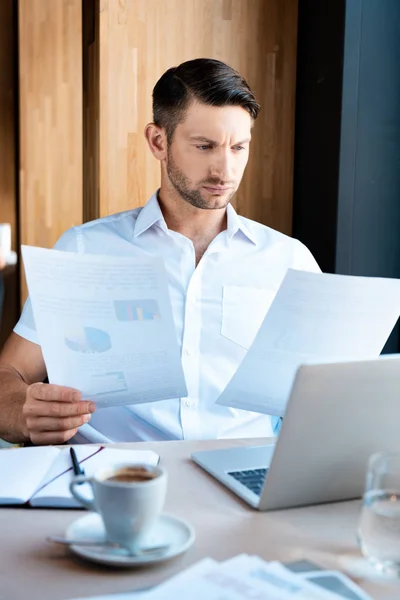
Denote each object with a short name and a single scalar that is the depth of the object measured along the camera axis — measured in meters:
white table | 0.78
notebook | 0.98
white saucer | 0.80
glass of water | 0.81
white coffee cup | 0.79
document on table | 0.71
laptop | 0.92
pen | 1.06
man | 1.63
